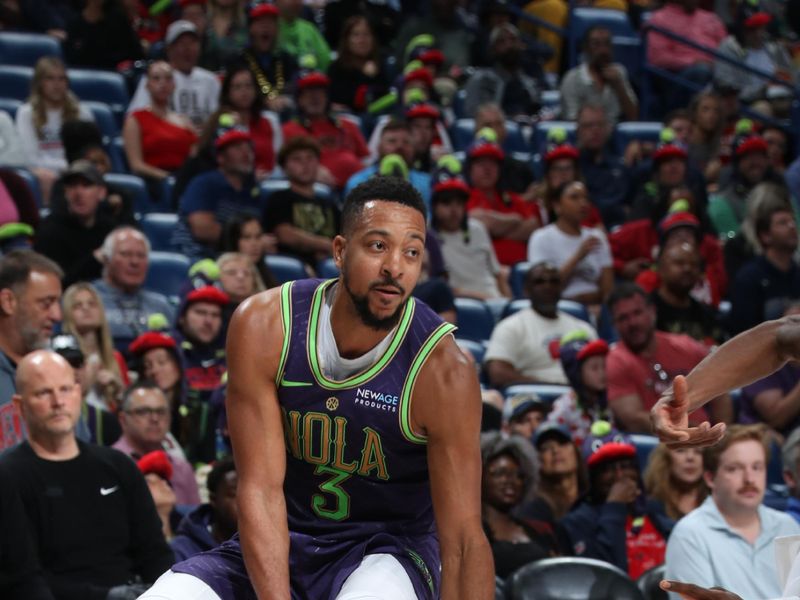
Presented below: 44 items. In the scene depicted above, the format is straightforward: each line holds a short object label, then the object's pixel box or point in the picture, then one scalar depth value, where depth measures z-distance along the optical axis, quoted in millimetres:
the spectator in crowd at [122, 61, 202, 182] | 19672
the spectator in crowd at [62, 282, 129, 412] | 14367
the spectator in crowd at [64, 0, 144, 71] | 21766
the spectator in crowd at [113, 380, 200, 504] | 13445
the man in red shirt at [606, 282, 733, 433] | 16016
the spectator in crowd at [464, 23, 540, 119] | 23672
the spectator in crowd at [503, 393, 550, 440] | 15117
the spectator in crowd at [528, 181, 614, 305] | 19344
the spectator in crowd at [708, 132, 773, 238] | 21312
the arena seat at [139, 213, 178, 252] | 18594
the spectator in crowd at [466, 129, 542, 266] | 20297
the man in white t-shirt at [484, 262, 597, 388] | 16969
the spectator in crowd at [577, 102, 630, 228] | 21828
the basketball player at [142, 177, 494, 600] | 7629
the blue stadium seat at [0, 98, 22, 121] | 19653
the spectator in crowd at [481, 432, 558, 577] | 12766
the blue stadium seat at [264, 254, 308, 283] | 17578
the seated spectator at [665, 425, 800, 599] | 11320
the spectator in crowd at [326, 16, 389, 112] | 22922
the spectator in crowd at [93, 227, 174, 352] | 16016
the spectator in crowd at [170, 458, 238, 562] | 11617
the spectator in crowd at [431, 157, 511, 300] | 18937
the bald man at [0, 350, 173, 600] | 10250
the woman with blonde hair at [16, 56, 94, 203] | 18875
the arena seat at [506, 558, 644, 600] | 10172
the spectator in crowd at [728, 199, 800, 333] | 18437
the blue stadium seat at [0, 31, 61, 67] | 21422
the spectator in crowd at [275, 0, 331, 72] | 22687
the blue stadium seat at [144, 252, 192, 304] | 17578
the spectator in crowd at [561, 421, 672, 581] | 13344
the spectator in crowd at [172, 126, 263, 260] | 18125
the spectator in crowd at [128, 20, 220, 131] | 20719
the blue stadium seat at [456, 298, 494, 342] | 18187
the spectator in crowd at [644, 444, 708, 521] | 14125
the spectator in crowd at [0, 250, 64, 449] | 11273
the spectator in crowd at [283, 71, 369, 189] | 20812
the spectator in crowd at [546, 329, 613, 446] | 15742
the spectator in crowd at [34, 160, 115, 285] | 16547
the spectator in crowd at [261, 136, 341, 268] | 18328
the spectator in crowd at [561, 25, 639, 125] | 23547
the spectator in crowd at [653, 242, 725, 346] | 17703
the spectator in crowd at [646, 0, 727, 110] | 25344
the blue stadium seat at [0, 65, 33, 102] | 20734
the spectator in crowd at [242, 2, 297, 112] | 21859
